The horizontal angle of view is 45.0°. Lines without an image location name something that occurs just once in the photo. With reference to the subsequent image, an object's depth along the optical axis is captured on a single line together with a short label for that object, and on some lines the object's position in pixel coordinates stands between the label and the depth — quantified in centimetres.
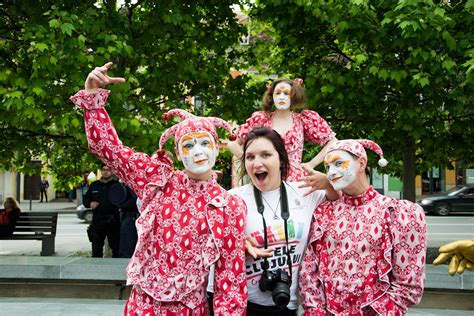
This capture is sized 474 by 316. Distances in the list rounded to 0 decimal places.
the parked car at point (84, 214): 2148
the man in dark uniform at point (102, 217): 954
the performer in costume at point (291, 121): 470
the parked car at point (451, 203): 2419
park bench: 1108
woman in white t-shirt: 287
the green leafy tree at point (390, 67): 780
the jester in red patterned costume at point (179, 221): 272
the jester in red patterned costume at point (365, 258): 283
